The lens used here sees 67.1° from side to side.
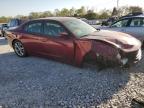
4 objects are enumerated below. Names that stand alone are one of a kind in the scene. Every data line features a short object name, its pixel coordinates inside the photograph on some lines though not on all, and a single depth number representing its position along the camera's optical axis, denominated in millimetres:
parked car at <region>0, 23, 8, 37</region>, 9583
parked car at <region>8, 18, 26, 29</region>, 8875
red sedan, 2668
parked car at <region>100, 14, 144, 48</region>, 4051
